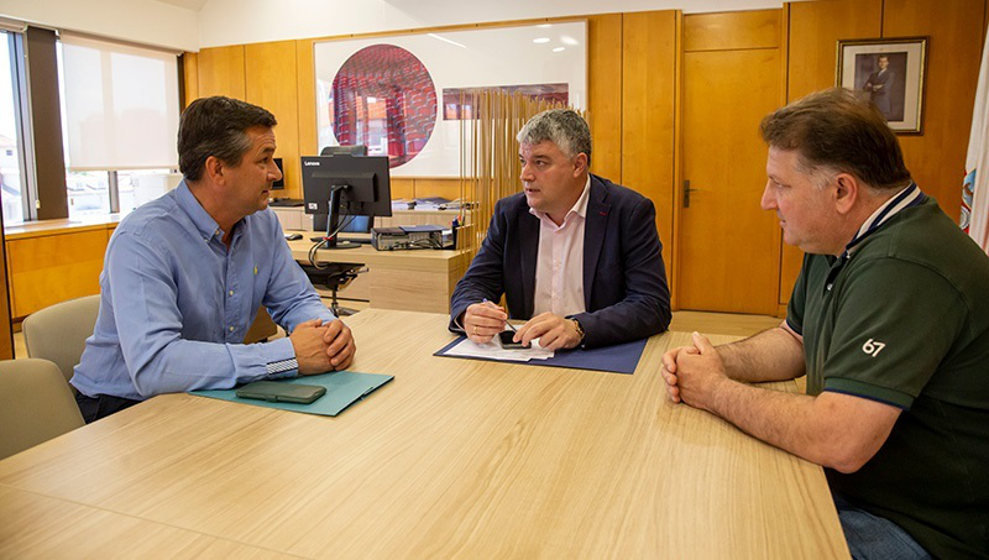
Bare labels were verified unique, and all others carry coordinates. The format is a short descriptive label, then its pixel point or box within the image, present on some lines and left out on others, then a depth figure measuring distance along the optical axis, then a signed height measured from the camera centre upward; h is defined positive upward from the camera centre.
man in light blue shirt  1.62 -0.28
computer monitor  4.16 -0.02
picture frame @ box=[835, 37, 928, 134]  5.25 +0.78
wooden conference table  0.97 -0.48
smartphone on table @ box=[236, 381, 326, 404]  1.50 -0.45
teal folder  1.48 -0.46
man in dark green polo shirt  1.18 -0.30
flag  3.77 +0.01
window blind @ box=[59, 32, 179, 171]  6.29 +0.75
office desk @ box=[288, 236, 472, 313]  3.73 -0.51
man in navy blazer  2.29 -0.21
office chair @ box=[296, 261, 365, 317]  4.36 -0.57
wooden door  5.68 -0.04
